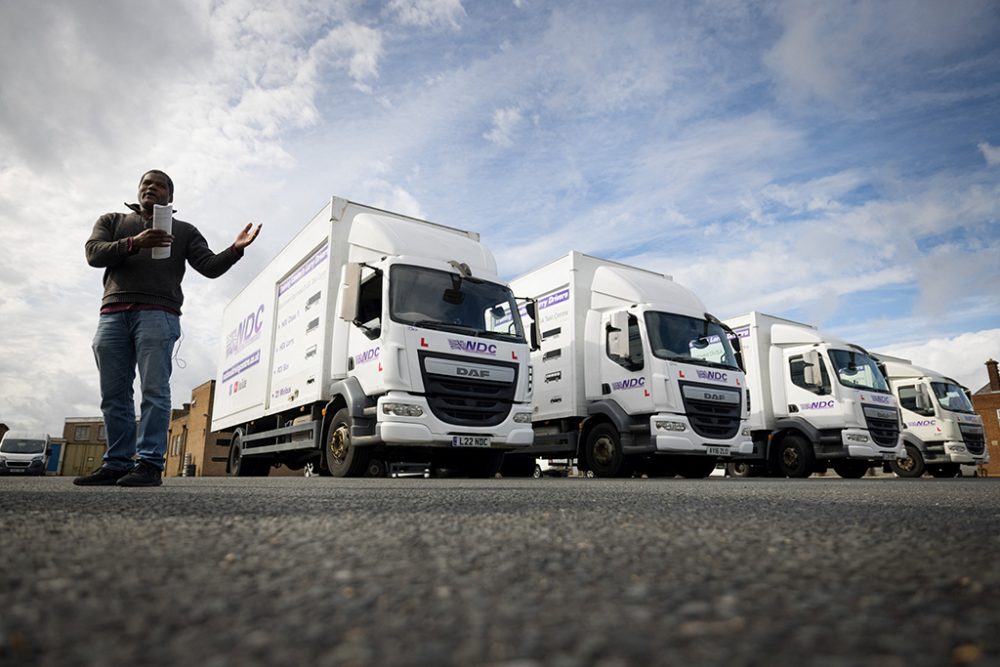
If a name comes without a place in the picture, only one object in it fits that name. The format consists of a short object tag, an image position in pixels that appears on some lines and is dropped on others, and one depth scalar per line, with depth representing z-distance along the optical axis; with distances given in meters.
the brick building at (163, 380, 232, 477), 35.25
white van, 24.58
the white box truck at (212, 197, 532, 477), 7.45
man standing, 4.51
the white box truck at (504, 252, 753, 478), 9.33
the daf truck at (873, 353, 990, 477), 14.67
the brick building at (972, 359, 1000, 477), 35.22
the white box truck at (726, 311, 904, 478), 11.99
